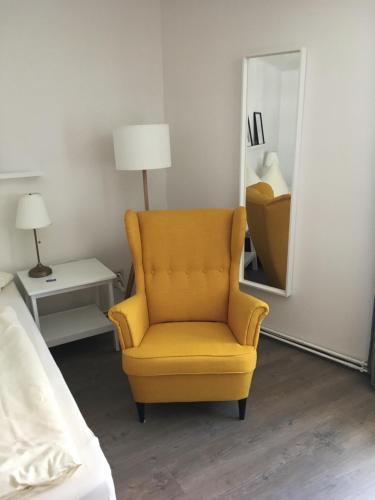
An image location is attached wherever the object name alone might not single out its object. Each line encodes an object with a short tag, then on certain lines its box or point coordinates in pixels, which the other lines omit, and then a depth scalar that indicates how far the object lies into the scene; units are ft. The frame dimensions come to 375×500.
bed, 3.70
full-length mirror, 7.69
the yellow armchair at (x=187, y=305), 6.40
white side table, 7.98
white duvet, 3.60
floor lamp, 7.91
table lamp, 8.05
